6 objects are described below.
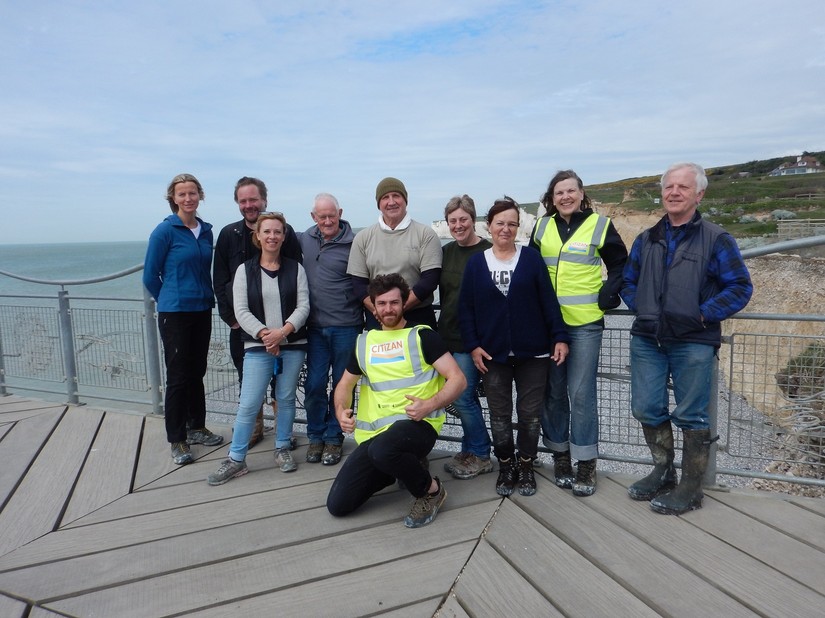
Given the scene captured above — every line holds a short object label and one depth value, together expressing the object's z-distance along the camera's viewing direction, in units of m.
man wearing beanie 3.09
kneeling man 2.59
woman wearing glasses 2.73
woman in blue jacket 3.34
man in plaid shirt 2.47
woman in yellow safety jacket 2.72
